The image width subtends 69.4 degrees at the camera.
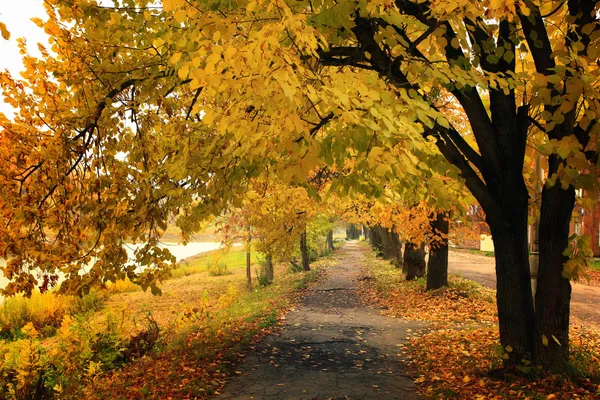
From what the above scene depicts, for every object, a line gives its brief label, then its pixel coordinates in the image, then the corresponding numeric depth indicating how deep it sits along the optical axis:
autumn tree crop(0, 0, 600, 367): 5.11
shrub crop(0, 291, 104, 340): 14.74
